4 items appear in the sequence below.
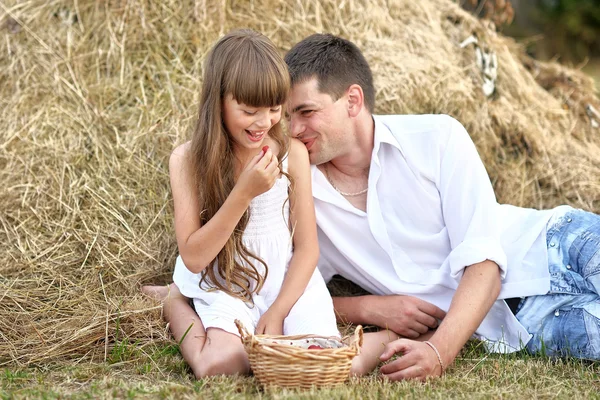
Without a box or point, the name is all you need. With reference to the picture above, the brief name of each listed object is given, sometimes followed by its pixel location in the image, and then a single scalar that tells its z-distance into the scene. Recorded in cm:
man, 324
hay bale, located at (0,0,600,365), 361
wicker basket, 259
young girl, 292
